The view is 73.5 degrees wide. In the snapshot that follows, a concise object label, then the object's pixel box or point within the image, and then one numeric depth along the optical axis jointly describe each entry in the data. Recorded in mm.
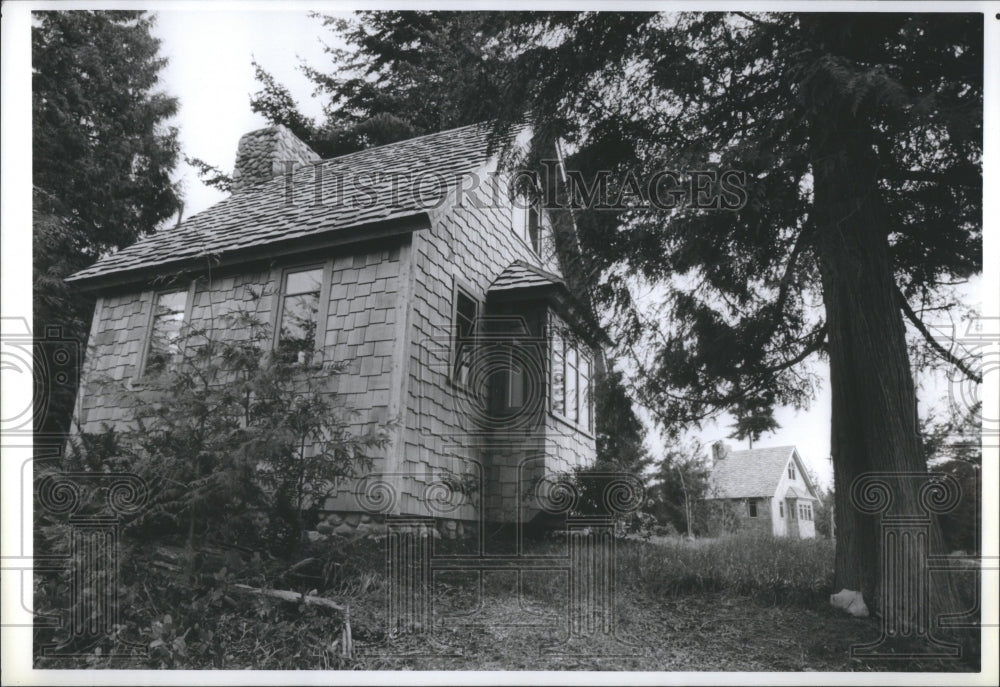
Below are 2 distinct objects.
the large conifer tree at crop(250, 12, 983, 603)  3984
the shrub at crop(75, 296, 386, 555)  3975
